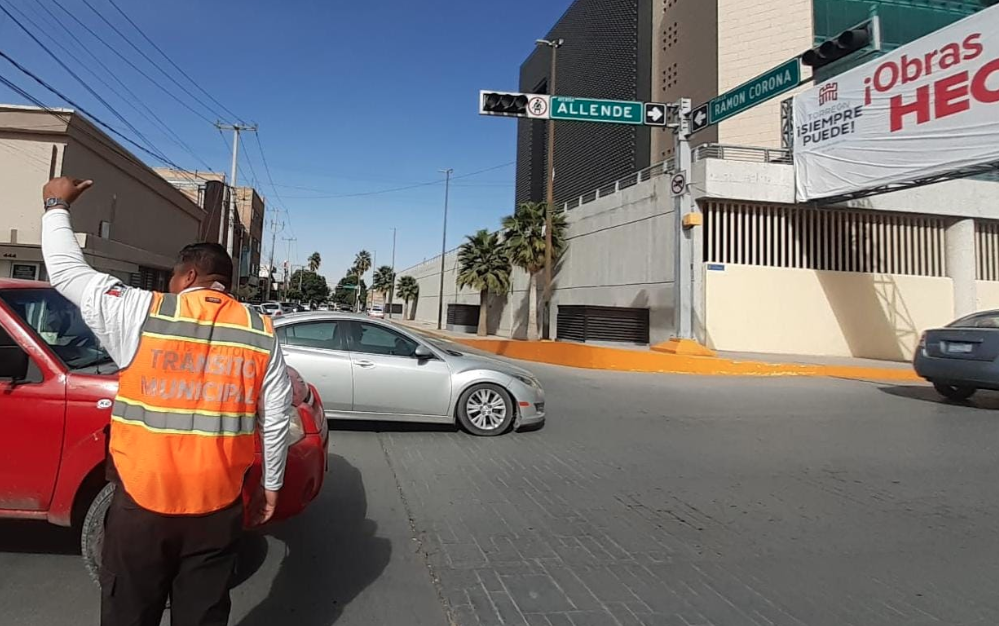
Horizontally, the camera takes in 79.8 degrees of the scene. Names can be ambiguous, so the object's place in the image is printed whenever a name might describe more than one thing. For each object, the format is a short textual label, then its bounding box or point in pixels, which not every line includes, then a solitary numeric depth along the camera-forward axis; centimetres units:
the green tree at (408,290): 6625
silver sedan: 708
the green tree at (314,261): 12588
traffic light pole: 1628
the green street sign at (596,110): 1482
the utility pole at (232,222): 3981
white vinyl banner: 1323
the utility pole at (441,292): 4533
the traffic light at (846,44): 1048
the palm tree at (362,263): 11025
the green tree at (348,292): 12256
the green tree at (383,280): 8962
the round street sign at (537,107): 1457
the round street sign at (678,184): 1625
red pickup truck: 308
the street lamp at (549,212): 2638
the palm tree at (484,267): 3628
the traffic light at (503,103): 1433
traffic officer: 193
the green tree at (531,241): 2934
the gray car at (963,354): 956
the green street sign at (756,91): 1245
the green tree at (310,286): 11475
